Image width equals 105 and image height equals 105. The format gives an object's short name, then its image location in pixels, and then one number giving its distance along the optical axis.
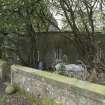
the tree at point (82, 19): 8.05
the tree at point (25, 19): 7.48
